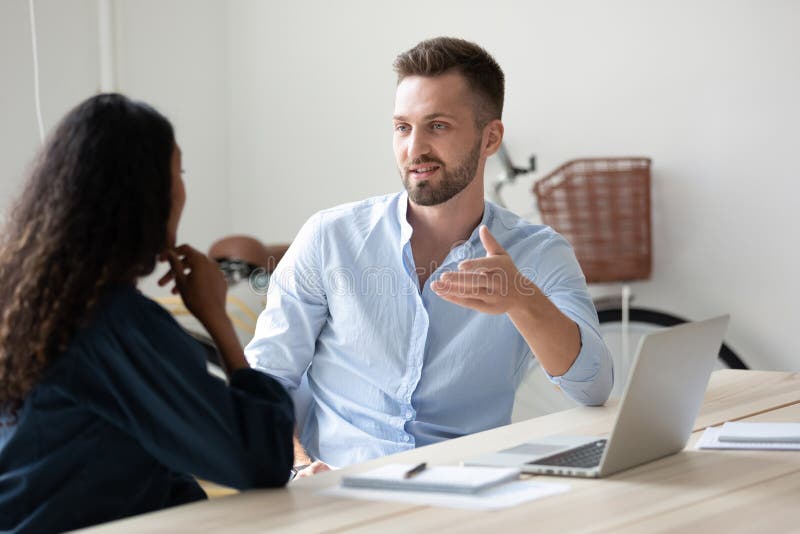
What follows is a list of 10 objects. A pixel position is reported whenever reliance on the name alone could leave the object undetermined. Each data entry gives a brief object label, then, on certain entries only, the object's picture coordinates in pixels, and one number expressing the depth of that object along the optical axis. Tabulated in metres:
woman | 2.27
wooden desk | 2.18
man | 3.06
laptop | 2.59
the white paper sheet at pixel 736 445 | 2.75
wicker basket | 4.06
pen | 2.52
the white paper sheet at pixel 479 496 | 2.34
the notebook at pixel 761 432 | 2.76
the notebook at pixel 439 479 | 2.41
